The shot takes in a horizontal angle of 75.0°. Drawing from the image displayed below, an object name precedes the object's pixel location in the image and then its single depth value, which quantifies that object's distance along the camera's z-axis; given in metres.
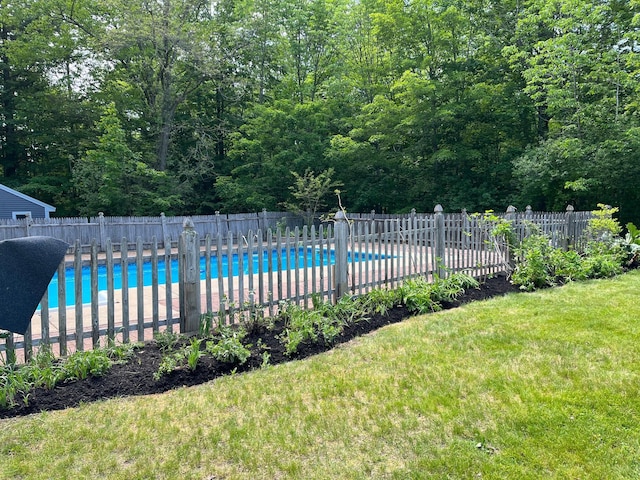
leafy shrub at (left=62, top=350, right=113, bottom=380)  3.41
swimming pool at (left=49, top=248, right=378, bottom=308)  5.53
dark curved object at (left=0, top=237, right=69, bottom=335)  2.51
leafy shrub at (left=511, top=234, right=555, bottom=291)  6.91
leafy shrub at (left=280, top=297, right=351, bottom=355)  4.26
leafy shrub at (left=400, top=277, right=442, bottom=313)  5.64
